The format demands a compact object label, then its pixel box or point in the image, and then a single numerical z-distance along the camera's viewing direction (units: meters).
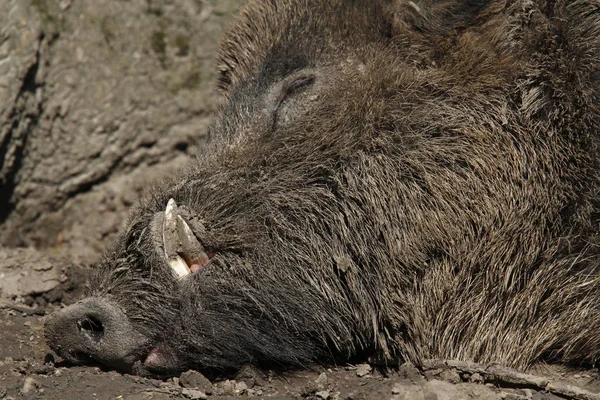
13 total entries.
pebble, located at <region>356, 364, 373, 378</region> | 7.14
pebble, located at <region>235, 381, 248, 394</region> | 6.86
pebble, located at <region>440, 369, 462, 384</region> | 6.98
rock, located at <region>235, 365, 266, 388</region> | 7.05
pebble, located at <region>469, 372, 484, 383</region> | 7.01
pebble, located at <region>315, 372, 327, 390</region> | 6.94
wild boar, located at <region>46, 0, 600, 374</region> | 7.06
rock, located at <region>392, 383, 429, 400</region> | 6.60
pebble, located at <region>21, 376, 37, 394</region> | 6.55
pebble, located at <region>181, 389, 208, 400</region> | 6.55
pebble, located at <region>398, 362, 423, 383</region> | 6.99
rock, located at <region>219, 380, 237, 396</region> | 6.82
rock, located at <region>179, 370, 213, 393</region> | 6.85
